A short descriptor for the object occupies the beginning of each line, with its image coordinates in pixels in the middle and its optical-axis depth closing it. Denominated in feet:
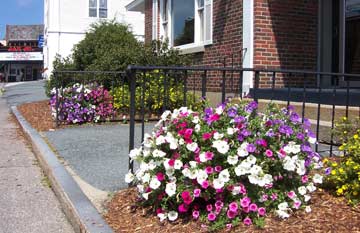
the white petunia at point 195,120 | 13.24
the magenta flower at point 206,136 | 12.60
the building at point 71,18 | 112.68
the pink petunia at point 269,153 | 12.38
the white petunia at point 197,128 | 12.98
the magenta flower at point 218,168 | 12.24
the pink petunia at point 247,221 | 11.84
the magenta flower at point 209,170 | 12.12
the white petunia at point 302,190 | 12.64
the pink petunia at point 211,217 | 12.00
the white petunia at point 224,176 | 11.87
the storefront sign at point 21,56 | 228.63
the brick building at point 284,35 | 31.89
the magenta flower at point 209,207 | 12.27
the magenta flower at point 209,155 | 12.17
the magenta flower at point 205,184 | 11.87
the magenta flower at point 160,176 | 12.76
